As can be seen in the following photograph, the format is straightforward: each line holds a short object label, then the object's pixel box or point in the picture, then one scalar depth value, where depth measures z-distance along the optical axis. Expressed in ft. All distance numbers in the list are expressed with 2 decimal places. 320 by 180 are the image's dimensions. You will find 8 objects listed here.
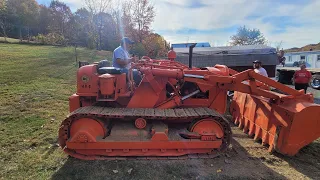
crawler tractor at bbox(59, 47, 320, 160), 10.96
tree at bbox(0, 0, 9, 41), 67.09
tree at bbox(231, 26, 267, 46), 110.36
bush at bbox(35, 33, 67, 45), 76.84
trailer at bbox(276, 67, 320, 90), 42.26
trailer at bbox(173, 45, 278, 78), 27.40
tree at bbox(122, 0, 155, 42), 69.98
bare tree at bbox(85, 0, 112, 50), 70.20
